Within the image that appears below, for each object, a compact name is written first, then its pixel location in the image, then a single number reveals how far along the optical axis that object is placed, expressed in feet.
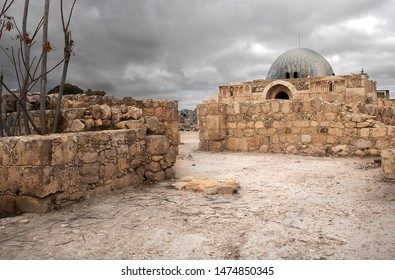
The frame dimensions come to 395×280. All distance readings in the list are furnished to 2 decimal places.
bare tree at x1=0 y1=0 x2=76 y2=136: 17.01
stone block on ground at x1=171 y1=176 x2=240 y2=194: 15.53
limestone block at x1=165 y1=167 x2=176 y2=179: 19.15
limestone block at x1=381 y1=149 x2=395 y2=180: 16.95
